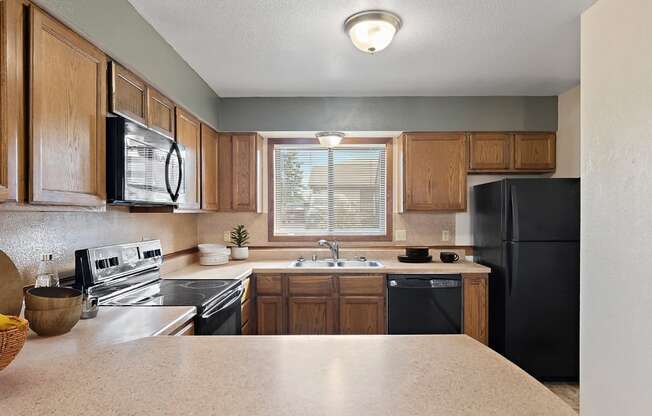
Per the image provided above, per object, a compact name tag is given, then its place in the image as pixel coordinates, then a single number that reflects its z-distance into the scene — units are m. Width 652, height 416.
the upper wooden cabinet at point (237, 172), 3.56
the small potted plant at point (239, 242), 3.68
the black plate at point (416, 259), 3.52
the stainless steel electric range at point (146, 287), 1.91
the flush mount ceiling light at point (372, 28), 2.04
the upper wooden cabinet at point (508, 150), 3.50
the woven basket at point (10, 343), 0.97
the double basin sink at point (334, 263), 3.54
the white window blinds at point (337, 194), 3.91
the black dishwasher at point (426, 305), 3.13
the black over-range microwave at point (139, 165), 1.75
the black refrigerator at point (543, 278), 2.88
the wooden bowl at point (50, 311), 1.37
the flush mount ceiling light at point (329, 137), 3.39
